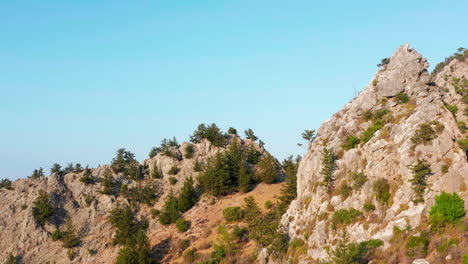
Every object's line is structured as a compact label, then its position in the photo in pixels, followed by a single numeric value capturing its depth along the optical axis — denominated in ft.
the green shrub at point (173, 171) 253.16
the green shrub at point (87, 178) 244.01
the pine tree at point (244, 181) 236.22
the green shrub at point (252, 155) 262.47
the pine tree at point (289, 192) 191.06
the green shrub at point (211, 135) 267.39
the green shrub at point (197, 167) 252.42
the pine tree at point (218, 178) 232.94
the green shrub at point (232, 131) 285.93
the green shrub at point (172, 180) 247.29
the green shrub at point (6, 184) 240.01
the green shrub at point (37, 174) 246.29
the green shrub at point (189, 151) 262.82
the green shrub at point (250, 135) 287.69
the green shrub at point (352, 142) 155.12
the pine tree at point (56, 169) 251.82
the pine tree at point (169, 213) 220.23
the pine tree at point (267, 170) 242.37
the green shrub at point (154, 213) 225.99
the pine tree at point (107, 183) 239.71
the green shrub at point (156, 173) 251.39
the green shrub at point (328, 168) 153.07
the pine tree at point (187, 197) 228.02
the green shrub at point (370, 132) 149.85
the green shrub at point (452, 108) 157.62
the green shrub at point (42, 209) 221.05
